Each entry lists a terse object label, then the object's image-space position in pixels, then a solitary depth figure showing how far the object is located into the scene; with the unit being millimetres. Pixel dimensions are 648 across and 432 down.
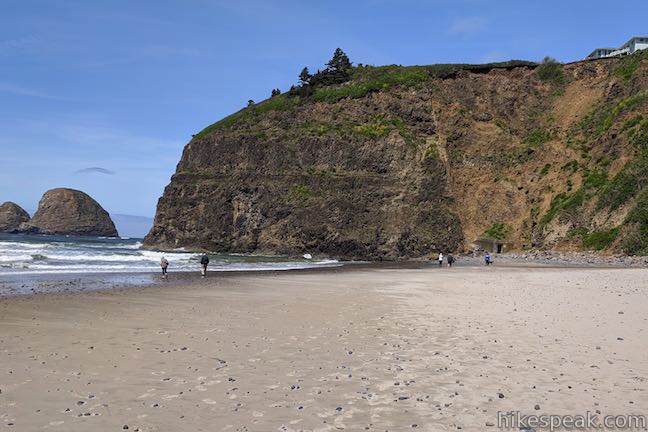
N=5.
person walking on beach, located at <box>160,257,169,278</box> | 28106
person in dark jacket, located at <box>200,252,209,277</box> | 29859
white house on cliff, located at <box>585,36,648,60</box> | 83312
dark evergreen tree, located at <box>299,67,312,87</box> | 77188
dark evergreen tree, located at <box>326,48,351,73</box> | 78562
